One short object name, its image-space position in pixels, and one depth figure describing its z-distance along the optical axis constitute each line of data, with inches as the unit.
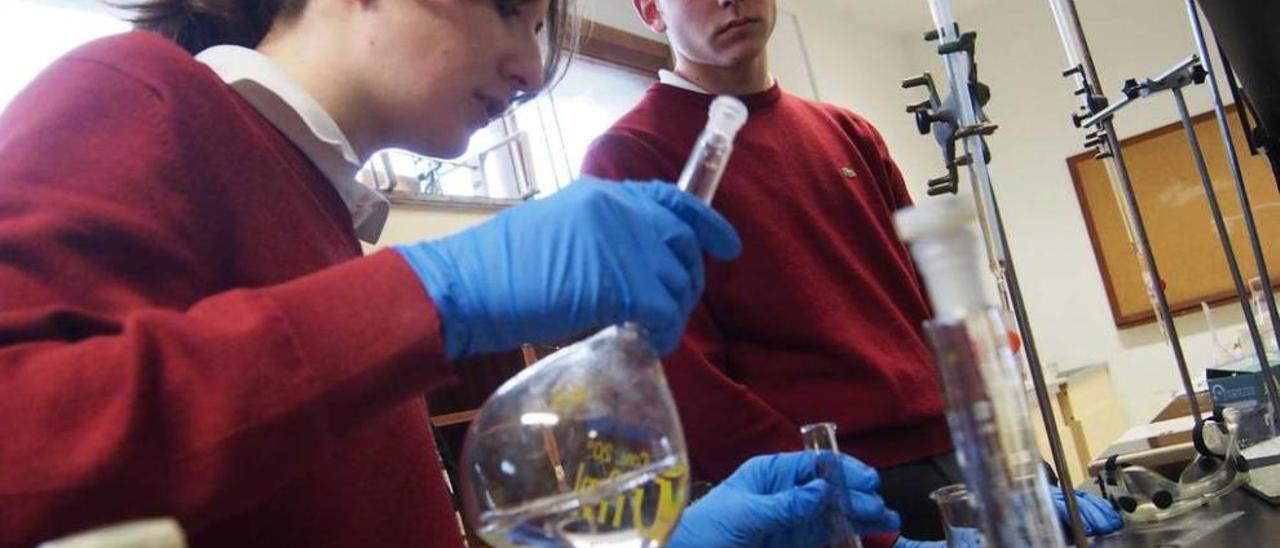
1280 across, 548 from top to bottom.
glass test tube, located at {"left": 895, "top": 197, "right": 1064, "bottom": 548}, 16.6
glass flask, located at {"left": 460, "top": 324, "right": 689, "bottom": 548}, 23.1
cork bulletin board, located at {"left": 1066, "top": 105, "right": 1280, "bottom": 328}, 180.7
